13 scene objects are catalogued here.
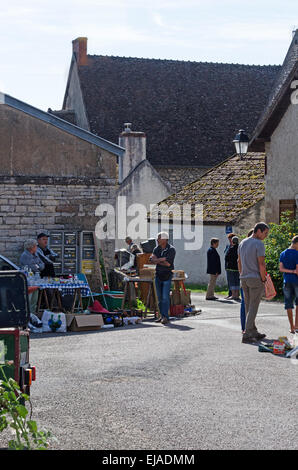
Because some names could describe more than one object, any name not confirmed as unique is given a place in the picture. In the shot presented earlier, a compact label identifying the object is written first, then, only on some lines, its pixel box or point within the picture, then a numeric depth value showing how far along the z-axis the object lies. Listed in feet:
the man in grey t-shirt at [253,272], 45.03
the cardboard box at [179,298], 64.54
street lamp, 90.68
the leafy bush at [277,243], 76.79
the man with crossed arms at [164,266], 56.08
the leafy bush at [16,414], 20.77
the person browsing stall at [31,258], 57.26
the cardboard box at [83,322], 53.83
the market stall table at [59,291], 55.42
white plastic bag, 53.57
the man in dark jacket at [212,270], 78.23
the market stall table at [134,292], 60.59
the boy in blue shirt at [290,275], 48.52
